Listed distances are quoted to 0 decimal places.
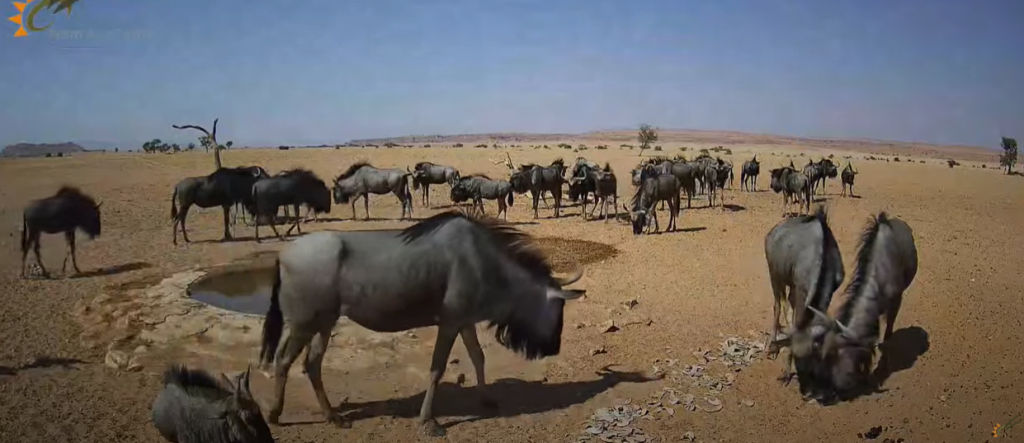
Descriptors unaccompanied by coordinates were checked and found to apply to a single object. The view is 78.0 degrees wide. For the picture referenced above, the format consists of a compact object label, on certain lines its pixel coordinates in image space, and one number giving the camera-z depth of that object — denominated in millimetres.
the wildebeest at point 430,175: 26344
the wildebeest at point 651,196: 18472
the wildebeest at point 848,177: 30844
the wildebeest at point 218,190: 16875
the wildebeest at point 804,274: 6656
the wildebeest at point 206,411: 5105
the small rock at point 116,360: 7758
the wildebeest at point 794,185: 24078
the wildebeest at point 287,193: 17719
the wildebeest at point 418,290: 6121
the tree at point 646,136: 62188
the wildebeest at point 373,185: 22953
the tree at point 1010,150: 51544
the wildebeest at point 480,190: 23234
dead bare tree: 20281
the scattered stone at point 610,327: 9344
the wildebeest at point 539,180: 24016
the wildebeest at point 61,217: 12383
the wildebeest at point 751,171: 32594
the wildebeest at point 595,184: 22359
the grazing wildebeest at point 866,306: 6523
